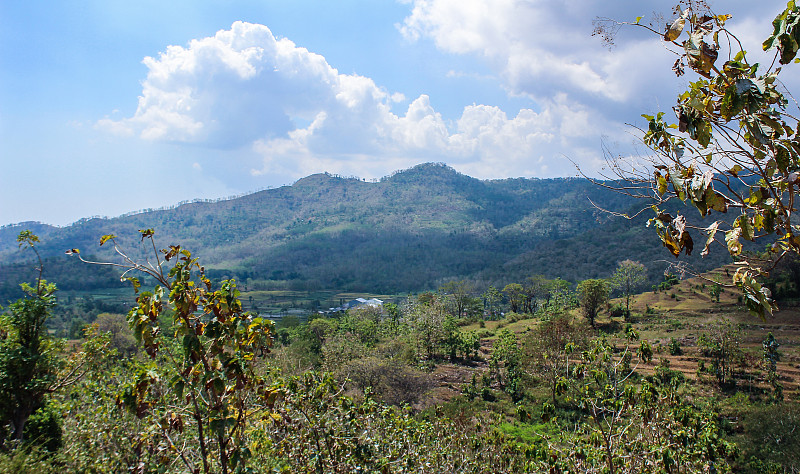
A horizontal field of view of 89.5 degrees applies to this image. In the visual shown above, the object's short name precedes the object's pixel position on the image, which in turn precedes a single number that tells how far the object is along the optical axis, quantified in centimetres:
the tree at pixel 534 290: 5593
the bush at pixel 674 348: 2664
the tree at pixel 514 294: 5579
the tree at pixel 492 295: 5769
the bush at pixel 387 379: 2067
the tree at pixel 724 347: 2123
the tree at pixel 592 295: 3622
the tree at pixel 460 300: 5550
